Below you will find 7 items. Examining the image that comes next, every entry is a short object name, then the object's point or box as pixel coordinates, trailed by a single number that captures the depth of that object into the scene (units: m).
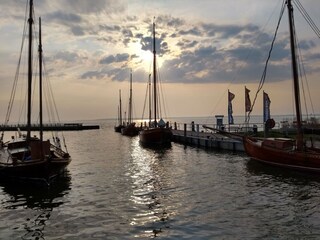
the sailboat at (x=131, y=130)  63.89
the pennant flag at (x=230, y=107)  36.83
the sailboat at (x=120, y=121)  80.50
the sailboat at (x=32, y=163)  16.46
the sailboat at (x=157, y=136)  39.18
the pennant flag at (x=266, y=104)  33.19
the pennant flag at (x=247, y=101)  33.48
